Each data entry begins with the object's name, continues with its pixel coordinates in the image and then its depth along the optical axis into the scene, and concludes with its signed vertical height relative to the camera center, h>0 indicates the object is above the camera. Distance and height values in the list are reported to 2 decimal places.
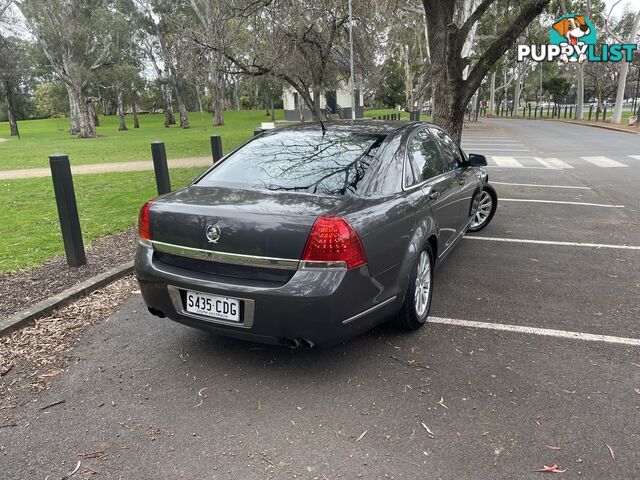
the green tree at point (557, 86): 60.31 +1.14
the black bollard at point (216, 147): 7.57 -0.58
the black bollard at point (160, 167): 6.38 -0.72
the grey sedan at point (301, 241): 2.87 -0.80
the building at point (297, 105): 41.62 -0.14
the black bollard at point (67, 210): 4.75 -0.91
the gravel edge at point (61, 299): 3.88 -1.54
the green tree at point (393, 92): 69.19 +1.31
